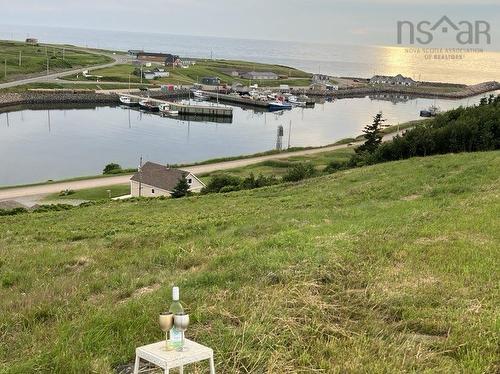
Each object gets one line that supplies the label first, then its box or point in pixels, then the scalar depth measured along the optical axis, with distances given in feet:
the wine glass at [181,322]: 11.94
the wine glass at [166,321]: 11.98
